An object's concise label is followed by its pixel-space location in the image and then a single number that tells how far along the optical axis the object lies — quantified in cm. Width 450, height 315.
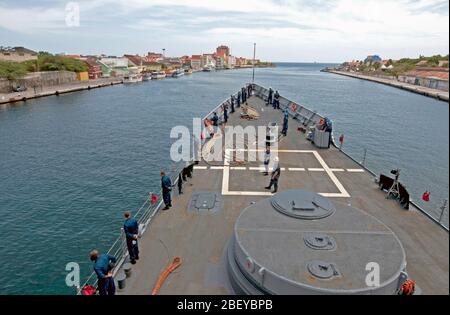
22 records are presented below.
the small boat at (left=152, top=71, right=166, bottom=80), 15762
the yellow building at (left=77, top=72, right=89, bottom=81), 11549
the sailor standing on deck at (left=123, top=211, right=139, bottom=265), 834
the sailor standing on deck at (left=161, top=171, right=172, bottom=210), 1121
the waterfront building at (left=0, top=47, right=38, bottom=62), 10731
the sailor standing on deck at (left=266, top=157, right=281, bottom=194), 1280
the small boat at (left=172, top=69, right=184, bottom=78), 17709
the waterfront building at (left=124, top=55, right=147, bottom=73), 16908
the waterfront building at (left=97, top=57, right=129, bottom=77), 14238
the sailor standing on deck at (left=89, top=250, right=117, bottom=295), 709
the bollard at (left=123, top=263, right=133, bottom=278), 787
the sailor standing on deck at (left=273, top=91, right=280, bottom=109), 3250
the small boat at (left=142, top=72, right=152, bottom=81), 14459
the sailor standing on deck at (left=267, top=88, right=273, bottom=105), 3480
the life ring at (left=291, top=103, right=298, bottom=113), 2941
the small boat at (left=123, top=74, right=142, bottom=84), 12503
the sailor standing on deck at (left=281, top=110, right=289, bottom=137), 2169
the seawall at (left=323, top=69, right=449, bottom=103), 8775
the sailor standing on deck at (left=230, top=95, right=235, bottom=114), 3019
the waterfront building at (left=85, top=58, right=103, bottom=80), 12394
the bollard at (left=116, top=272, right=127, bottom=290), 744
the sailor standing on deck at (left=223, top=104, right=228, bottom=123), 2540
